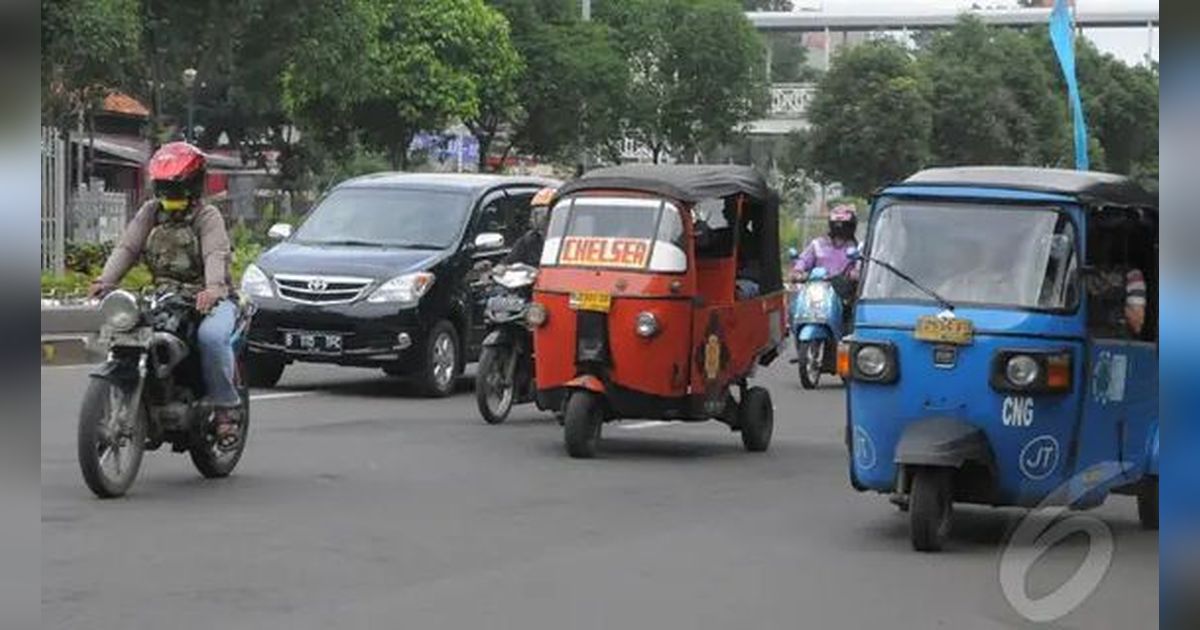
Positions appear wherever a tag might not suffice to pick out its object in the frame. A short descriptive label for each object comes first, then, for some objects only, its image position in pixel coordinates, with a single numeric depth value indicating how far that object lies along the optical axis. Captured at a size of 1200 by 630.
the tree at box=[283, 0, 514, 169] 41.97
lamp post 39.72
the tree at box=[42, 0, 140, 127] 29.06
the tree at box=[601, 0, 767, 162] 45.91
